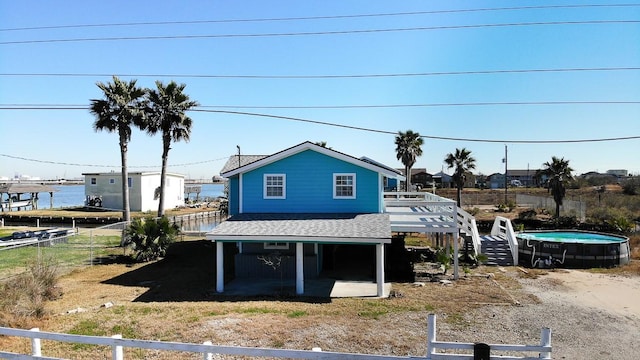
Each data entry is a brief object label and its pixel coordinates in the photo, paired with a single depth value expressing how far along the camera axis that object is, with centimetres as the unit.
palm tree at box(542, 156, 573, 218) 4034
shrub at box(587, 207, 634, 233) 3331
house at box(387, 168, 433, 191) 9975
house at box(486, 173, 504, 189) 12406
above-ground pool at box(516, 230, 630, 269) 2173
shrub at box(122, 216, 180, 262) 2167
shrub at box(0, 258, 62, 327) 1063
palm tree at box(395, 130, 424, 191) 4969
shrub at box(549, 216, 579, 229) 3722
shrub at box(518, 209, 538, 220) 4284
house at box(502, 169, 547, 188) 12638
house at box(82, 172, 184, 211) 5147
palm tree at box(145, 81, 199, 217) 3275
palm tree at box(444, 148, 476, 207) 5044
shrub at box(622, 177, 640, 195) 5434
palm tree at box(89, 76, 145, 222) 3056
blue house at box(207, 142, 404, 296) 1777
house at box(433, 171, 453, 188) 10618
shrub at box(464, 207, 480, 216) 4671
